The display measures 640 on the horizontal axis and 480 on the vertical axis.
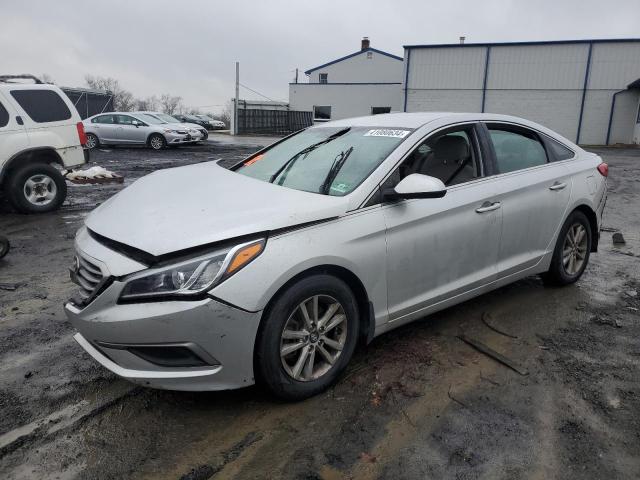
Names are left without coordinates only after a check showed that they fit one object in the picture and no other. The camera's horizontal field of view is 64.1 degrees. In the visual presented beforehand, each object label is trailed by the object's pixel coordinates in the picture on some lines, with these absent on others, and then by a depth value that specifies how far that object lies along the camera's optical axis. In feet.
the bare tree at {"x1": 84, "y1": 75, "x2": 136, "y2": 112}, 233.55
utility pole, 120.67
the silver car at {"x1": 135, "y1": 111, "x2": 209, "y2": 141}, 68.35
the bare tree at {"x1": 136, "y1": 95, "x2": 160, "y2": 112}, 248.11
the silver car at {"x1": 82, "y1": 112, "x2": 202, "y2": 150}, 65.26
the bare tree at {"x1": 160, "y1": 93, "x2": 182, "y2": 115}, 261.87
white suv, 25.38
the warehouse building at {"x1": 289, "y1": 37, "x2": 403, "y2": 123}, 126.62
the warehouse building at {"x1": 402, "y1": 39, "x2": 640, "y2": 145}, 91.20
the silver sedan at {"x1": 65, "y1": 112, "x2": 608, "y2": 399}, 8.19
